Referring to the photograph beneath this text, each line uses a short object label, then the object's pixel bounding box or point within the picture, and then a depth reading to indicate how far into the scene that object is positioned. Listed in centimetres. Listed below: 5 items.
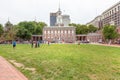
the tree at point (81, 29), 5032
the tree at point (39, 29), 4690
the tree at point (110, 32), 2898
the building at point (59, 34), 4583
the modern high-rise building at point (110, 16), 4599
